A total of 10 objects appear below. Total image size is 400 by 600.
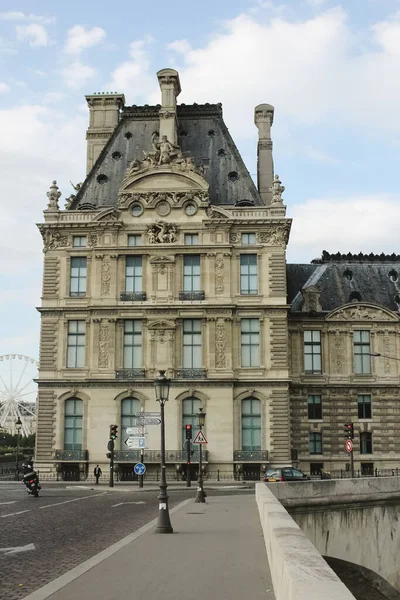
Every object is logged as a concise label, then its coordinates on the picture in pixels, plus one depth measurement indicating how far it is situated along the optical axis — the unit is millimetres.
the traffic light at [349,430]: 45044
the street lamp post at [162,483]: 17578
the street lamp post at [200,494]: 28609
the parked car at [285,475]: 38312
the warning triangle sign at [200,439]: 31953
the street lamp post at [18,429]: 51450
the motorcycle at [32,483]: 31938
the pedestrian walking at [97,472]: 46450
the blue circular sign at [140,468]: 37062
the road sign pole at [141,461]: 42203
